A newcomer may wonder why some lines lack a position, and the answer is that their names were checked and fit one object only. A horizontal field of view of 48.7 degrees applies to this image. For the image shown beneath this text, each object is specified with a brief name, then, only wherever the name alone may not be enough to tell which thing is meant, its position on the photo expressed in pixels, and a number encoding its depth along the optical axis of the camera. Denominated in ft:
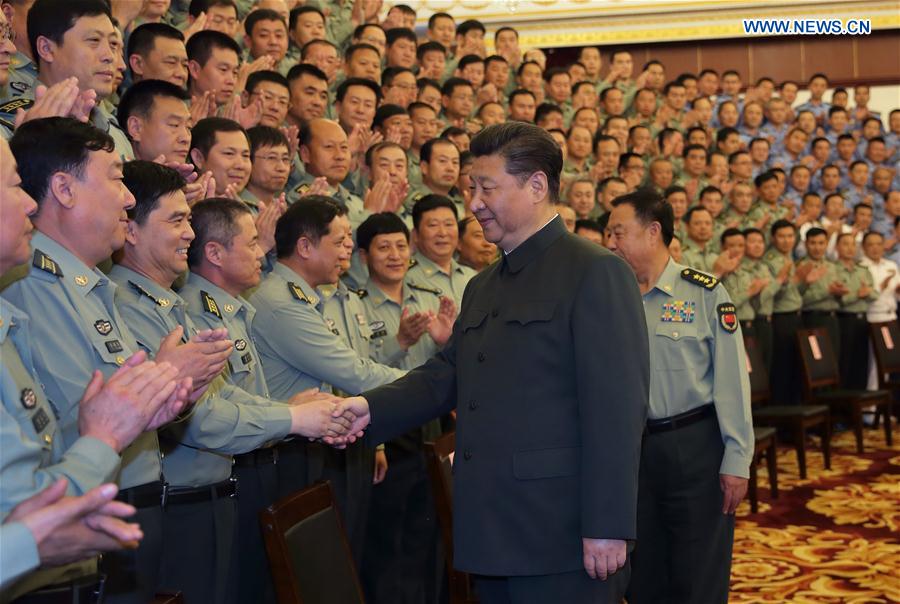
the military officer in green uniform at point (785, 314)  21.79
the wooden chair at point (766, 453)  16.12
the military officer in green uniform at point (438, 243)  12.87
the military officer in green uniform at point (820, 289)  22.66
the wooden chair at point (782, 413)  18.43
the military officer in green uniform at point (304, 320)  9.25
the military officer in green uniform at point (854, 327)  22.89
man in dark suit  6.35
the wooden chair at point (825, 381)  20.08
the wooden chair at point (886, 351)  21.85
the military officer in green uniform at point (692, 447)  9.49
